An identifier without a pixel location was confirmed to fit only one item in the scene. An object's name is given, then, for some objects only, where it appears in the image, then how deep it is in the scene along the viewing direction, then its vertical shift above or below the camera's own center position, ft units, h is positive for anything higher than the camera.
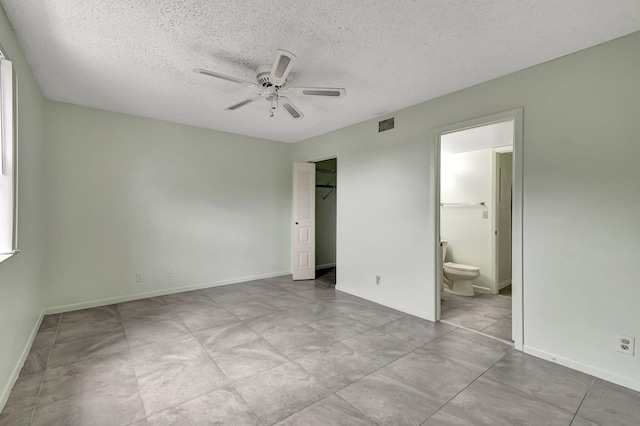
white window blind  6.27 +1.15
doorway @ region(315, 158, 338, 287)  20.40 -0.17
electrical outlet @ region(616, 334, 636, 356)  6.65 -3.09
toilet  13.89 -3.11
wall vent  12.20 +3.95
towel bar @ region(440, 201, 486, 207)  15.20 +0.58
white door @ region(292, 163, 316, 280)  16.97 -0.40
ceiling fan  6.48 +3.52
